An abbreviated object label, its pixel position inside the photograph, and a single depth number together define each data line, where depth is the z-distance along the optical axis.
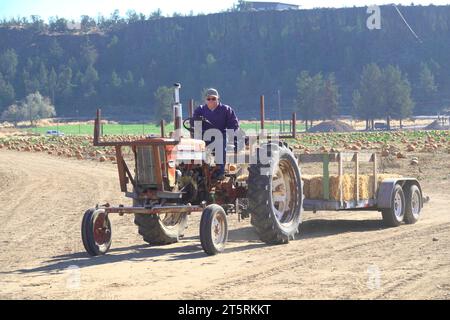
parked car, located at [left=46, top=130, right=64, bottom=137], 89.57
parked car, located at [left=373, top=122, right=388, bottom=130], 111.14
